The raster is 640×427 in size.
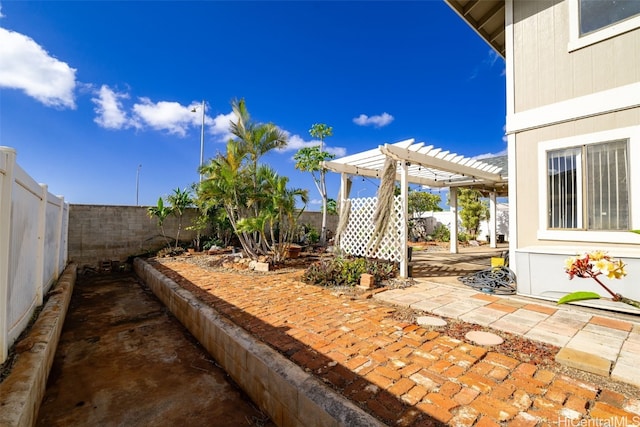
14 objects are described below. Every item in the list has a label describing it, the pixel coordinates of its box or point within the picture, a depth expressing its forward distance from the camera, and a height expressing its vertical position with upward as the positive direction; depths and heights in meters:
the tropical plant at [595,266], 1.06 -0.17
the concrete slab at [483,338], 2.80 -1.22
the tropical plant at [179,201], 9.64 +0.72
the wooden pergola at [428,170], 5.93 +1.55
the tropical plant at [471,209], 14.73 +0.81
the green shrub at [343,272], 5.52 -1.05
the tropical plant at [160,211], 9.30 +0.35
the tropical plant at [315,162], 14.80 +3.30
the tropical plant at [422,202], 17.09 +1.44
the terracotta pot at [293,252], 9.06 -1.00
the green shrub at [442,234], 15.02 -0.59
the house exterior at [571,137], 3.92 +1.42
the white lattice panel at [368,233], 6.19 -0.26
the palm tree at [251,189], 7.22 +0.91
